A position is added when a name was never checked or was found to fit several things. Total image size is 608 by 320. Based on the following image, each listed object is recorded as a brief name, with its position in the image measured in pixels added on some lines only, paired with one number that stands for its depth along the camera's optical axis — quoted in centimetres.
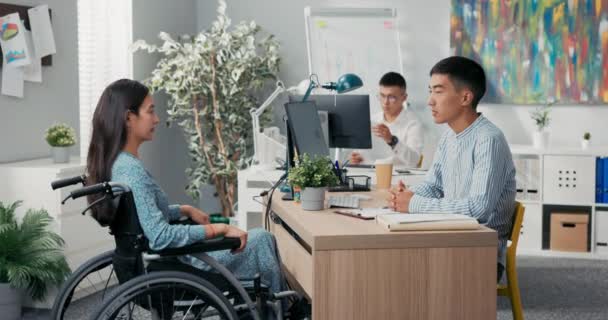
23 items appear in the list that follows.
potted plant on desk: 295
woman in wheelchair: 258
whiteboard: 600
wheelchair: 243
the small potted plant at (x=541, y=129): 574
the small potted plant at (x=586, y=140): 567
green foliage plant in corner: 380
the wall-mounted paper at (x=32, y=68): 441
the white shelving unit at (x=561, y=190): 557
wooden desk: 249
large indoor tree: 572
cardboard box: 557
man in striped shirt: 282
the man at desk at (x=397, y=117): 521
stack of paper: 252
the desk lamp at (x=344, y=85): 352
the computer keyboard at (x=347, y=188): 352
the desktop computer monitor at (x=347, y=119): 390
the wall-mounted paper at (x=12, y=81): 425
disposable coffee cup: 365
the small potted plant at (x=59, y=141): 434
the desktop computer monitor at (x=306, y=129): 340
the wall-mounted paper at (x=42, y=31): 446
